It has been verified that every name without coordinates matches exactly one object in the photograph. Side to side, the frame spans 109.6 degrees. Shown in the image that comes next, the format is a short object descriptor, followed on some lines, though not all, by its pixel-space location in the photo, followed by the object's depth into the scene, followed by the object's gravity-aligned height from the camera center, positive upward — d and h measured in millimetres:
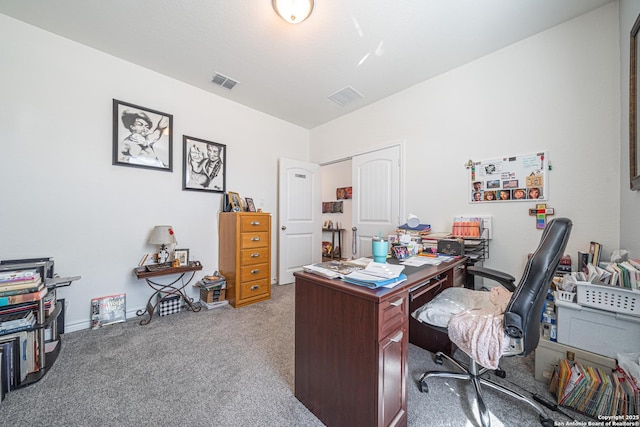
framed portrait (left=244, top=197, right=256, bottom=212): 3233 +130
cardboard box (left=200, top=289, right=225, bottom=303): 2707 -989
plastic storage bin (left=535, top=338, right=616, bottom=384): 1314 -882
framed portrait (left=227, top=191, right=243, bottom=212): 3071 +176
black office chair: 1017 -380
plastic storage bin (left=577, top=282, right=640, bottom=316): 1218 -474
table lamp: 2373 -248
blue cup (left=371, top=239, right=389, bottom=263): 1514 -241
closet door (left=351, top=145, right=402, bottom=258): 3025 +268
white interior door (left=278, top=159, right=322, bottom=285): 3668 -50
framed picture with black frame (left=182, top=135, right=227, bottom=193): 2826 +643
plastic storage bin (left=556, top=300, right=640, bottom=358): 1246 -677
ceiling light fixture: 1635 +1527
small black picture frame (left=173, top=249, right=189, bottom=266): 2662 -500
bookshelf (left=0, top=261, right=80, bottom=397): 1385 -719
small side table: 2314 -834
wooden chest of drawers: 2742 -532
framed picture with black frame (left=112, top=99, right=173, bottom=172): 2365 +854
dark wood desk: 967 -647
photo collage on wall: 2008 +339
